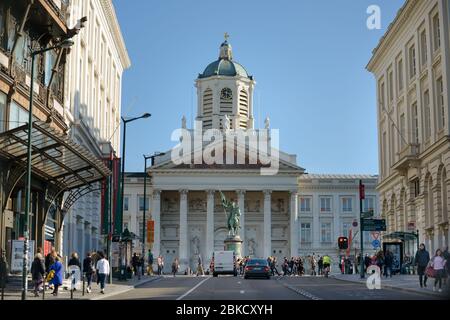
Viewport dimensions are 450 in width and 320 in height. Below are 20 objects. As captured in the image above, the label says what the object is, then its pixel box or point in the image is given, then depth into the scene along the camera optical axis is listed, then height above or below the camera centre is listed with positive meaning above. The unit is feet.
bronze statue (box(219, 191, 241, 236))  262.88 +8.88
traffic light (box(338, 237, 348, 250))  148.44 +0.12
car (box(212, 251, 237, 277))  212.64 -5.76
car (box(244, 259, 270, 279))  173.47 -6.07
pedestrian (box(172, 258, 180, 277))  243.60 -7.77
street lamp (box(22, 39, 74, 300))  72.64 +4.26
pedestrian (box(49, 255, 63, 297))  81.64 -3.46
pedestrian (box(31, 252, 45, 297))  81.30 -3.13
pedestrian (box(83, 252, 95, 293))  103.19 -3.40
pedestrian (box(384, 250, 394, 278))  154.30 -4.11
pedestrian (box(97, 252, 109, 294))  97.91 -3.67
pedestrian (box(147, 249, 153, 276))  226.30 -7.14
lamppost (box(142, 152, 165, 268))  190.33 +21.08
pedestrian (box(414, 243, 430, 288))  103.50 -2.38
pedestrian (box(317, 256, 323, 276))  225.43 -6.43
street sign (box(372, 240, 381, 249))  143.64 -0.06
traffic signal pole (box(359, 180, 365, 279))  149.34 +3.64
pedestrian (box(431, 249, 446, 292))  84.84 -2.53
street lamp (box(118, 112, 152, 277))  141.90 +19.34
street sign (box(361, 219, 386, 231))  147.43 +3.44
